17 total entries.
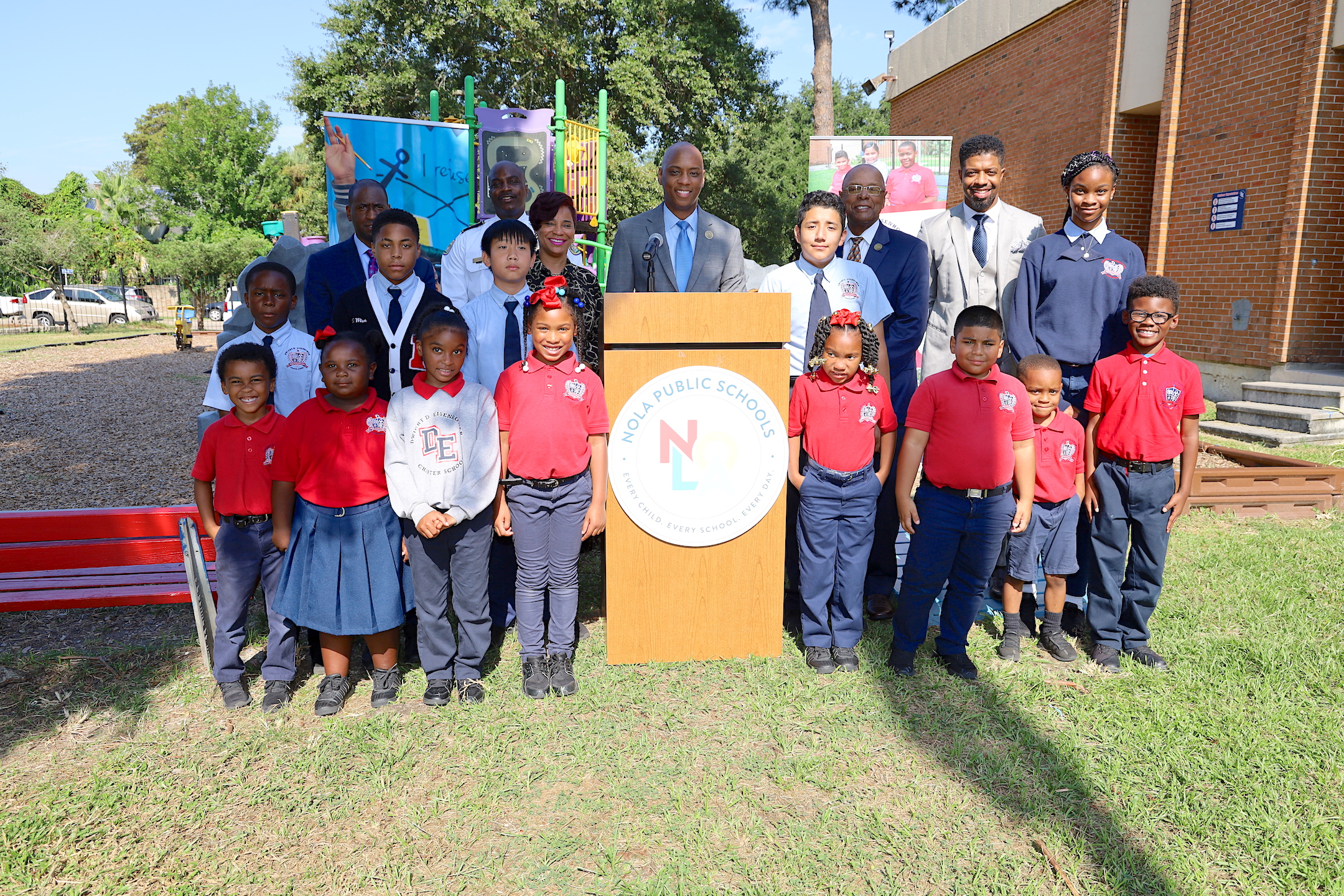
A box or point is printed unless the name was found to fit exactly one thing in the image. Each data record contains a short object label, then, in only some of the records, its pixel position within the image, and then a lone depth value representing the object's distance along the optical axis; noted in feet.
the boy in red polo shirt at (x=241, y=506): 10.93
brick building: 30.30
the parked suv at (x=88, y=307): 101.24
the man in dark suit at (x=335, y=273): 13.52
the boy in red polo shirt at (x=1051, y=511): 12.57
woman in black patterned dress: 12.96
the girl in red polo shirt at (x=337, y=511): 10.70
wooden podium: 11.47
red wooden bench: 13.57
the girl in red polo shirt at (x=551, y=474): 11.10
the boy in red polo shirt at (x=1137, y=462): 11.84
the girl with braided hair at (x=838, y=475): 11.79
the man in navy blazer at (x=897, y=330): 14.11
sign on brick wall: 33.24
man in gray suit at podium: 13.97
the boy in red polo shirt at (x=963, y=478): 11.23
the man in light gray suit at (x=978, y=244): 14.01
